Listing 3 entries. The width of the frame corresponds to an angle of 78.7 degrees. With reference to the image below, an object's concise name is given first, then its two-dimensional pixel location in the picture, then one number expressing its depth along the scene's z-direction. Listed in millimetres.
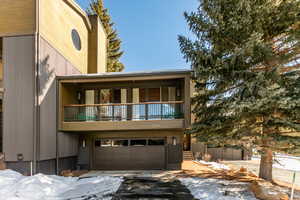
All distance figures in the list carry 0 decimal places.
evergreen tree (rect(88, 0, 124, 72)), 26250
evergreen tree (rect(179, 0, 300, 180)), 6461
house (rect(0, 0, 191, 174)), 8188
